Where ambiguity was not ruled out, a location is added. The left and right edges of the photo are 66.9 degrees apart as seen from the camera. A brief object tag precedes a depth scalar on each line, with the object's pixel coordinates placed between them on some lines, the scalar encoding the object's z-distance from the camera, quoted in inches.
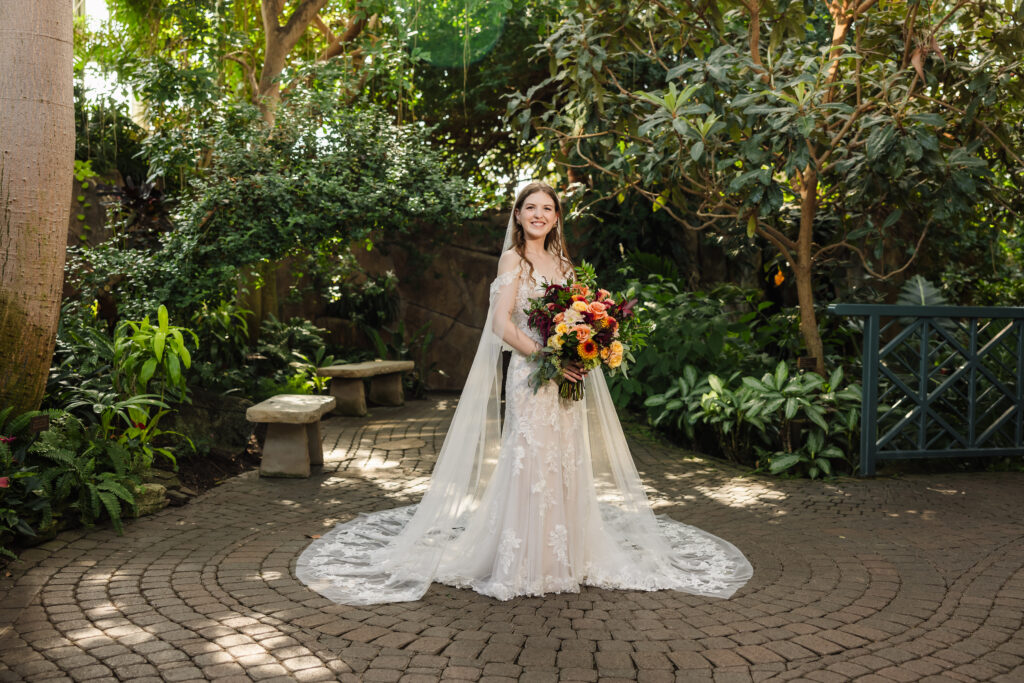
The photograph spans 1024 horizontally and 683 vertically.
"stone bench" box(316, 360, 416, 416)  359.3
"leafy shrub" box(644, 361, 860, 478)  257.7
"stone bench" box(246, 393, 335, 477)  244.4
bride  156.3
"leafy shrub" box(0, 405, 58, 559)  166.1
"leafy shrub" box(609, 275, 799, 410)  314.3
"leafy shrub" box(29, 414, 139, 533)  182.7
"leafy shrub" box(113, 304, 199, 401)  228.5
